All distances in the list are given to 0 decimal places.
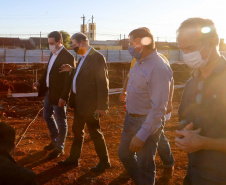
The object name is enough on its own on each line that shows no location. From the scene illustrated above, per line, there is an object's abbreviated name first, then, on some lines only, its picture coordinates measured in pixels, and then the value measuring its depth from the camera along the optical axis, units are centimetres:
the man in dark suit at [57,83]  511
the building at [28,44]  6341
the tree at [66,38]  5308
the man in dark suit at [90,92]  436
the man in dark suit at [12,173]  169
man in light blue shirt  280
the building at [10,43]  5884
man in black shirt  171
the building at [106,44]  6530
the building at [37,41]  6819
